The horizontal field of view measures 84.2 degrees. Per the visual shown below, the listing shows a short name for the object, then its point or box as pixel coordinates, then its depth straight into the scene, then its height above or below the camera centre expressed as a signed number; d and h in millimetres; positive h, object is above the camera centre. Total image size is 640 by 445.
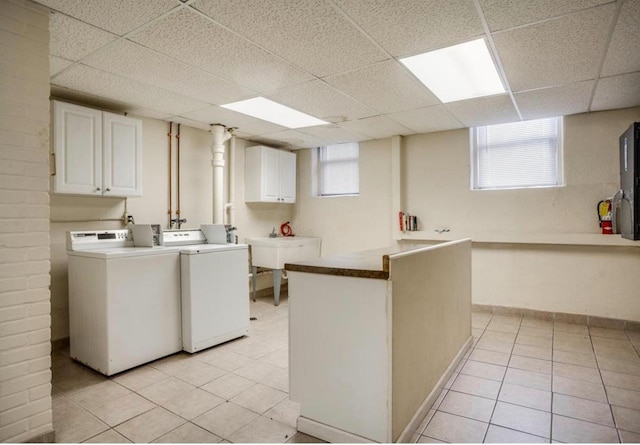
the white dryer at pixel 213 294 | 3324 -700
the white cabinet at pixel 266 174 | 5410 +766
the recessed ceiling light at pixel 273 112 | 3826 +1302
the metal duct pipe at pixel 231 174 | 5117 +727
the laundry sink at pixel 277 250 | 5180 -416
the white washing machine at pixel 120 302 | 2856 -668
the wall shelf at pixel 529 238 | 3896 -217
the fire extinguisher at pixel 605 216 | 3936 +37
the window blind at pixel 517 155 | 4355 +846
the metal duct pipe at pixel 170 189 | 4469 +450
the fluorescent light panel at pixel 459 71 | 2676 +1270
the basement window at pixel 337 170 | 5867 +901
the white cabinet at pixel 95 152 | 3176 +707
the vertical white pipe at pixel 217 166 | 4641 +765
